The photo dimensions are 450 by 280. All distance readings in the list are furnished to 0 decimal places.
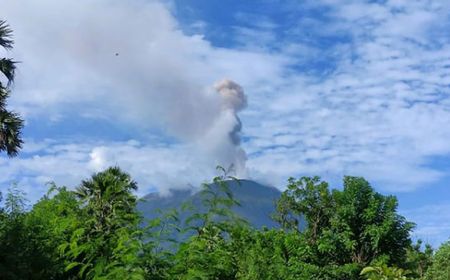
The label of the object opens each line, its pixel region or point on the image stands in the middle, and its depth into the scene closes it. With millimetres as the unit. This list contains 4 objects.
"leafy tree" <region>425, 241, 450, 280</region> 32719
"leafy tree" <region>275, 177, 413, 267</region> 37438
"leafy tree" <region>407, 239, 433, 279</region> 46334
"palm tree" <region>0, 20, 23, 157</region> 21641
